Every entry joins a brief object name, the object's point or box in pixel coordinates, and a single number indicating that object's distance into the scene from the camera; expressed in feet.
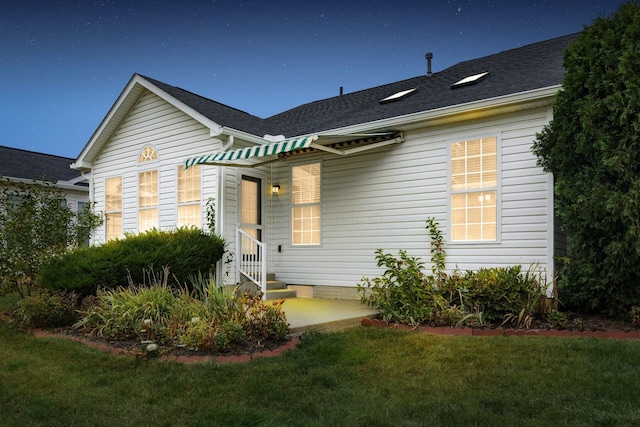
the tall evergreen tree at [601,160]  18.51
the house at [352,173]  24.23
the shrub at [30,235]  26.43
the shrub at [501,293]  20.35
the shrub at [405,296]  20.85
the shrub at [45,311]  21.66
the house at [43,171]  53.06
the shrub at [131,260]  23.66
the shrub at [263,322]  17.99
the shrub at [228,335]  16.40
